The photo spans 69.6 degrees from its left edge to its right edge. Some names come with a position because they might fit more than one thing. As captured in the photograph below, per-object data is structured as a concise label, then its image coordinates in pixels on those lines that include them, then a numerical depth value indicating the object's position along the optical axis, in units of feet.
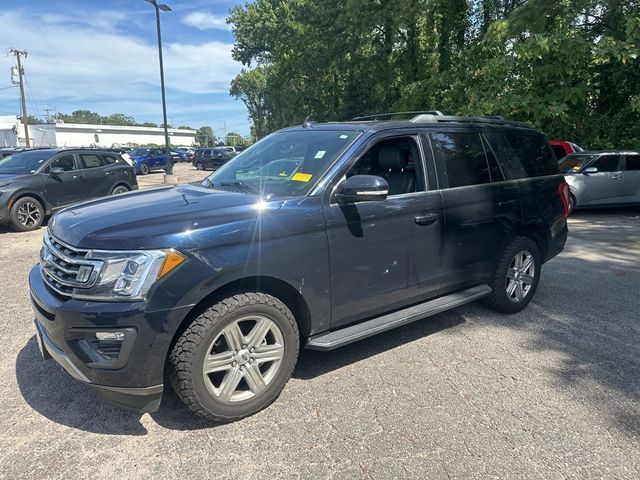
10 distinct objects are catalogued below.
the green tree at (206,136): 440.04
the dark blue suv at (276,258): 8.25
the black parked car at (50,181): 30.25
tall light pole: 66.69
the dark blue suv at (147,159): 101.21
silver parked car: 35.76
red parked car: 37.87
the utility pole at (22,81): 155.63
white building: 249.75
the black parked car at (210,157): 112.74
